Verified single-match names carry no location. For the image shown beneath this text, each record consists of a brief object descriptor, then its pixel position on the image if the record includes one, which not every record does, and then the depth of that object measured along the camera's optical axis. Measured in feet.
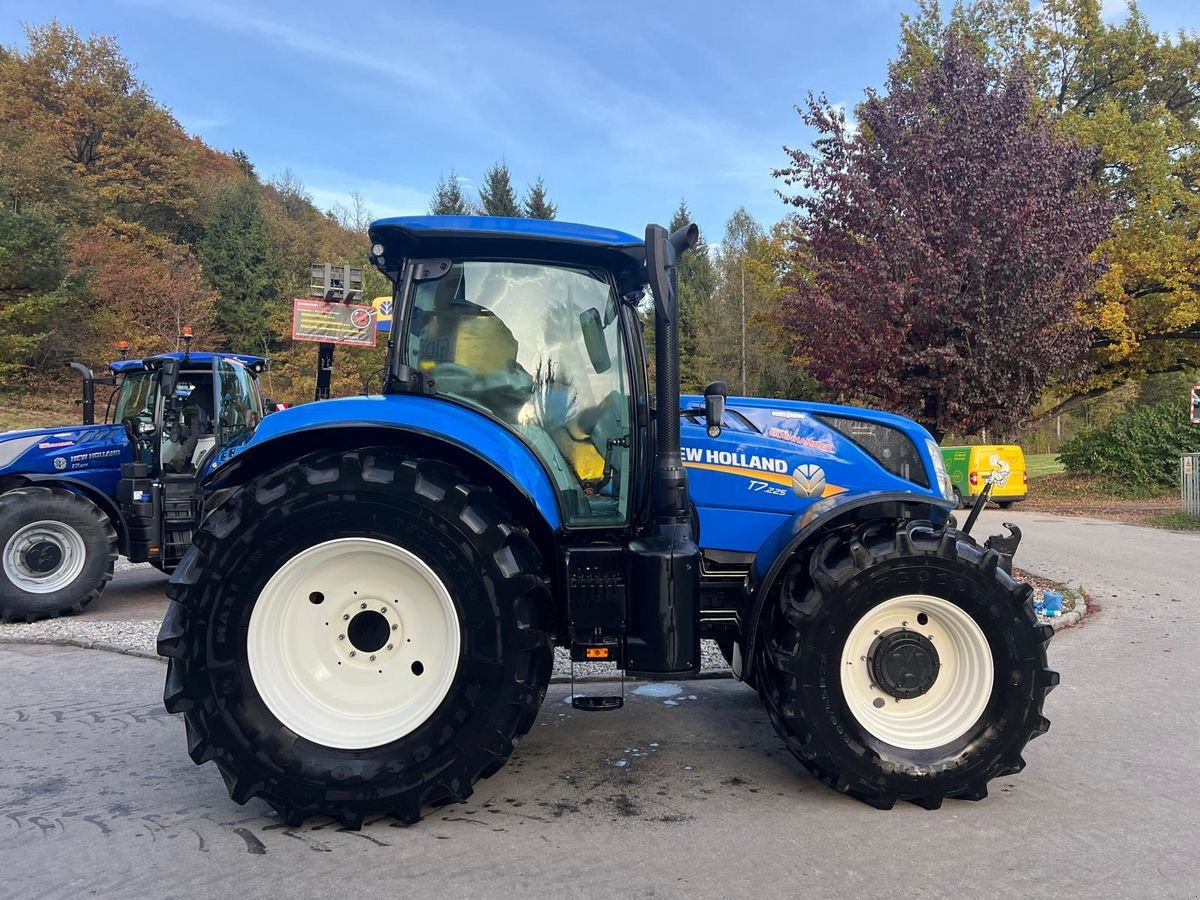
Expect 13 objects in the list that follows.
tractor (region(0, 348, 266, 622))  22.45
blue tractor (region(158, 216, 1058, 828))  9.45
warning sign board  23.83
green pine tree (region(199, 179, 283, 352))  107.04
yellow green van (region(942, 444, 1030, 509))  46.57
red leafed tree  35.29
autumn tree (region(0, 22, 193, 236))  112.47
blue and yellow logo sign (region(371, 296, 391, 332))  16.29
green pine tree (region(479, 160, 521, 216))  150.00
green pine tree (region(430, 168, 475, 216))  143.13
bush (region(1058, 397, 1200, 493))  61.87
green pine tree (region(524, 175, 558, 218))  152.41
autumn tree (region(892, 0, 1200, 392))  61.82
